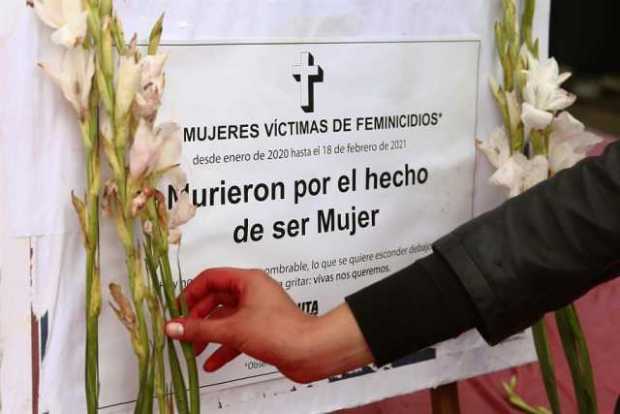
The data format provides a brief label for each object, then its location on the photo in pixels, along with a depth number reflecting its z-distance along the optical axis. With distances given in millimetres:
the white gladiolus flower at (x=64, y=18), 808
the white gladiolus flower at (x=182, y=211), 883
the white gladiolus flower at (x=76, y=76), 832
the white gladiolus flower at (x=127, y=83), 832
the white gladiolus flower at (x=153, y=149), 839
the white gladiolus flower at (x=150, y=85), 839
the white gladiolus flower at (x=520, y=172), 1140
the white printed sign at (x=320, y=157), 957
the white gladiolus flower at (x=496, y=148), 1160
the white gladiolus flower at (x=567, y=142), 1142
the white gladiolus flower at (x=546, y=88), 1117
